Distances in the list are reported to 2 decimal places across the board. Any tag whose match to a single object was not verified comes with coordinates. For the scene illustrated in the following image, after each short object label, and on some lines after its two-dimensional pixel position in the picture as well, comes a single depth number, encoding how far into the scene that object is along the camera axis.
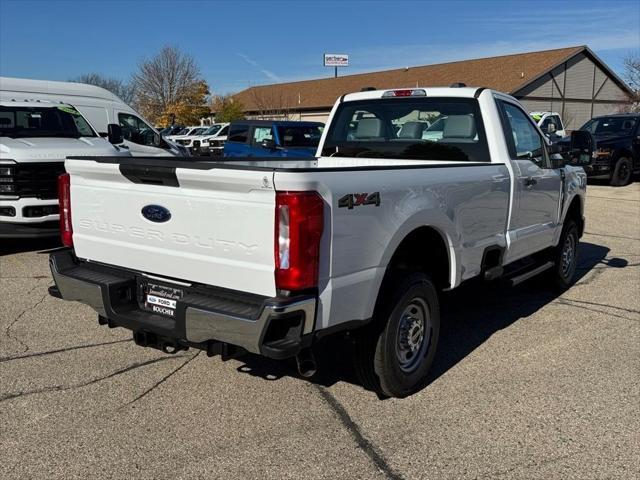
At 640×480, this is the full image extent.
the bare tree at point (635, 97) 36.02
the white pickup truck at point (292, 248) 3.01
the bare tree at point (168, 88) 57.66
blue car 15.04
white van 11.07
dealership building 41.22
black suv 17.75
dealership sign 65.88
